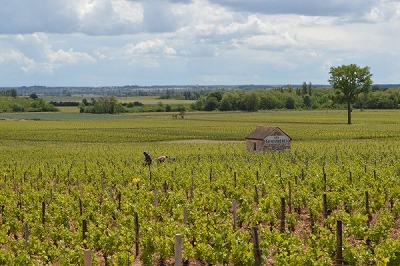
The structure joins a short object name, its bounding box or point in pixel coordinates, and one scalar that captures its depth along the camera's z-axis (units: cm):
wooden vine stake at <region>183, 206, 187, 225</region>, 1816
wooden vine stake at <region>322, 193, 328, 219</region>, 1873
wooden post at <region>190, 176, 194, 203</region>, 2391
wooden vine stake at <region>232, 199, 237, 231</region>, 1784
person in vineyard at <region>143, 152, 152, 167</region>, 3734
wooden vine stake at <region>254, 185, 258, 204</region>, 2173
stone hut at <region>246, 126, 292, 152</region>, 4806
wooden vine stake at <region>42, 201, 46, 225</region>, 1950
